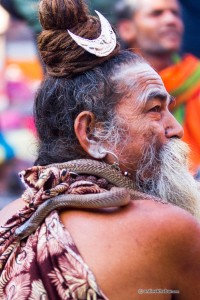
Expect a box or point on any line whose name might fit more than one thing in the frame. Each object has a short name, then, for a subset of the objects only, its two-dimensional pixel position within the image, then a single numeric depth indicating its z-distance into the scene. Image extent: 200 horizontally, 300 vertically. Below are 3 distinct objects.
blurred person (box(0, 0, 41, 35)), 9.23
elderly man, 3.74
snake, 3.87
